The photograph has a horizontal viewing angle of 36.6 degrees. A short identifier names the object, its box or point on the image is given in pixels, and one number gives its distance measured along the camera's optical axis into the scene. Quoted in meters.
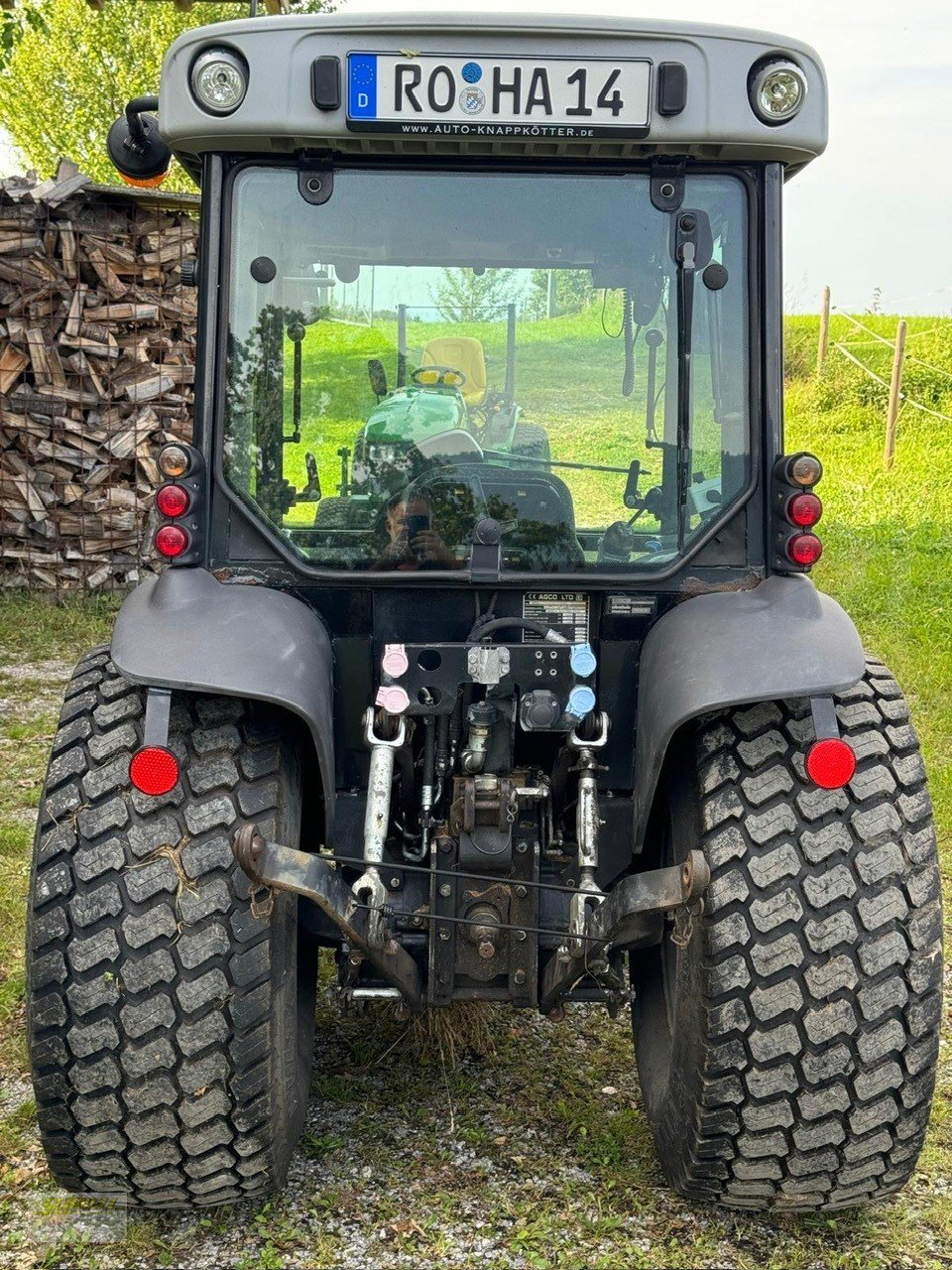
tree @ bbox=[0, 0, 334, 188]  28.42
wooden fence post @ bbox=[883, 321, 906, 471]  14.40
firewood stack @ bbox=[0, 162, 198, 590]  9.20
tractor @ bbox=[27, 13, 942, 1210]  2.84
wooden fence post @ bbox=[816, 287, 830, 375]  17.80
